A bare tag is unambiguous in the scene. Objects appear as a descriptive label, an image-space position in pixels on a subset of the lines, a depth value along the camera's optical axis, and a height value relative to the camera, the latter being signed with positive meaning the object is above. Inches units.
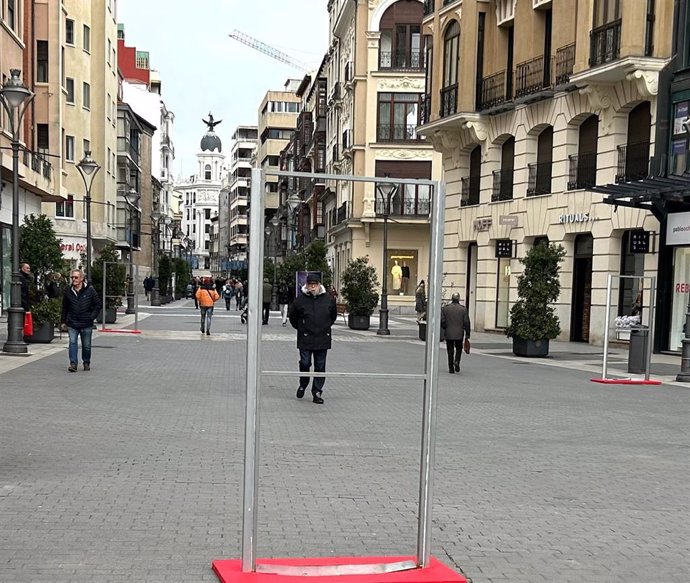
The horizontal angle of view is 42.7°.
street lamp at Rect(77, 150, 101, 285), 1055.6 +100.1
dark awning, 811.4 +72.4
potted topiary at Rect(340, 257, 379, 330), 1235.2 -48.3
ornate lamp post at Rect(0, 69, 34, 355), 682.2 -0.1
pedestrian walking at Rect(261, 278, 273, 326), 1174.3 -46.0
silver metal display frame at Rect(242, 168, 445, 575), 185.3 -25.6
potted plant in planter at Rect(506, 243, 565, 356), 851.4 -35.8
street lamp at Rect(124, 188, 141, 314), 1401.2 -54.9
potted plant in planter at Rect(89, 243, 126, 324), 1176.2 -33.0
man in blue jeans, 604.1 -40.4
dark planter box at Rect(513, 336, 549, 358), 861.2 -80.8
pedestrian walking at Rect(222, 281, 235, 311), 1963.6 -83.3
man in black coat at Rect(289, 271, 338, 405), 466.3 -33.9
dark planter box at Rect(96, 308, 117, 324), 1216.2 -86.9
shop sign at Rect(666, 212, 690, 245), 877.2 +40.3
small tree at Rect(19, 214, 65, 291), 834.2 +3.4
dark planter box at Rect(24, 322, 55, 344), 810.8 -76.5
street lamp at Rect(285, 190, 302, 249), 1684.8 +110.8
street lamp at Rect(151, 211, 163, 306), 2134.5 -92.0
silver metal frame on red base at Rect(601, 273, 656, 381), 644.7 -47.1
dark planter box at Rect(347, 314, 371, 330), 1282.0 -90.0
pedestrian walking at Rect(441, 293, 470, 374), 674.8 -51.2
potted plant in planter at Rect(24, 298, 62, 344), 807.7 -61.6
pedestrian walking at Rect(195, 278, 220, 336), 1051.9 -58.1
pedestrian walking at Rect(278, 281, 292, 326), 1288.1 -66.7
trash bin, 684.7 -64.1
